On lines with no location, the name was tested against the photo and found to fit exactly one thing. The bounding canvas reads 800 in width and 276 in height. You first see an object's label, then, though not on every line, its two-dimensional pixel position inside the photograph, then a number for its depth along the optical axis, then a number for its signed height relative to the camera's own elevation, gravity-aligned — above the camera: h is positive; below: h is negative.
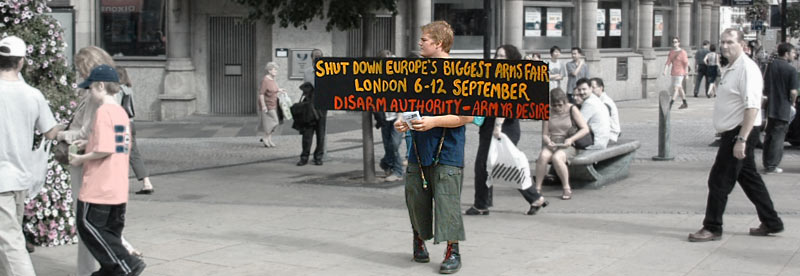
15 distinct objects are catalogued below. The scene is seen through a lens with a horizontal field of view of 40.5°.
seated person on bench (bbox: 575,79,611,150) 11.39 -0.42
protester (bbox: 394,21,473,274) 7.28 -0.65
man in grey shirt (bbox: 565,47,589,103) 21.56 +0.09
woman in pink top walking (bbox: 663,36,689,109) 25.38 +0.13
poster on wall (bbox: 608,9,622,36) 27.62 +1.30
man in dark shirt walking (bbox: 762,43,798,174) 12.36 -0.34
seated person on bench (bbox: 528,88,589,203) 10.95 -0.57
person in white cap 6.30 -0.40
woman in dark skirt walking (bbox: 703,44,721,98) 29.50 +0.18
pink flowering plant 7.96 -0.08
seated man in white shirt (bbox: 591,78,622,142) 11.84 -0.34
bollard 14.20 -0.70
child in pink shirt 6.31 -0.63
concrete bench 11.17 -0.99
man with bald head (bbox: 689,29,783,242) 8.06 -0.48
